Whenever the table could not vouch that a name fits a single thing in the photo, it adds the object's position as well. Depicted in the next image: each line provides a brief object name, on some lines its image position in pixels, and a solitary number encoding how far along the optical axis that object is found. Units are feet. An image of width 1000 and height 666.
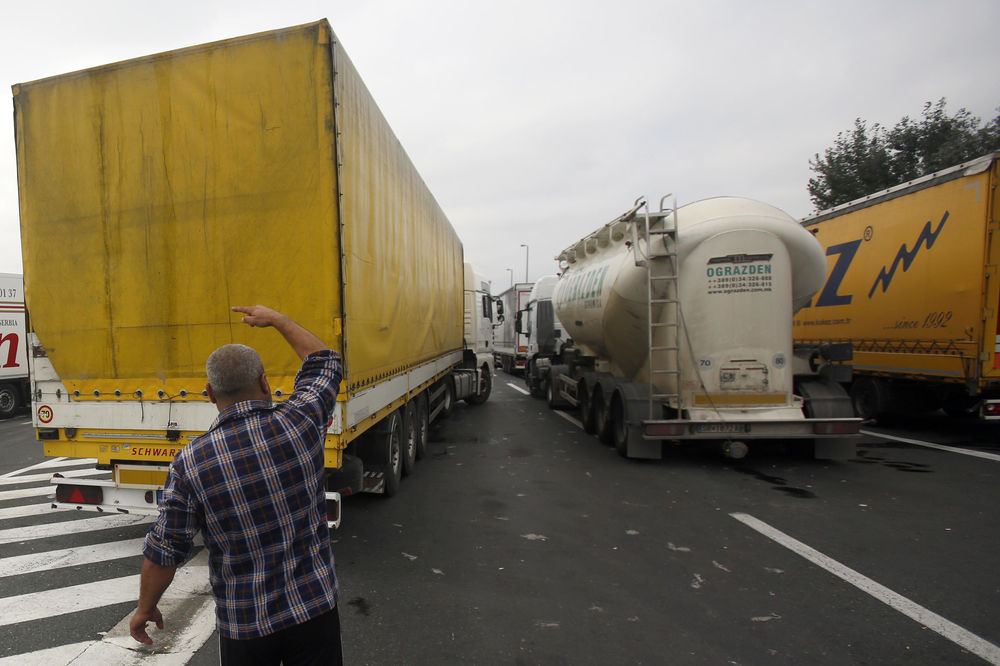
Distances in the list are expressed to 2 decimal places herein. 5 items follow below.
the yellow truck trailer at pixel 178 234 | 13.26
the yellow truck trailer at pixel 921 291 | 26.17
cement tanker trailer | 23.88
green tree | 65.77
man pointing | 5.73
